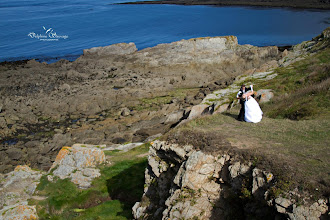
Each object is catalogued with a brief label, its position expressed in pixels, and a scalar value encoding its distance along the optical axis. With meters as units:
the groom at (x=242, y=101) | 19.19
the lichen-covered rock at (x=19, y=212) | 18.58
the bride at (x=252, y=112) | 18.50
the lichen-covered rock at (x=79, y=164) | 23.23
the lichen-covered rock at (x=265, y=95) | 27.88
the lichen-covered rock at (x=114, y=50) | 70.31
